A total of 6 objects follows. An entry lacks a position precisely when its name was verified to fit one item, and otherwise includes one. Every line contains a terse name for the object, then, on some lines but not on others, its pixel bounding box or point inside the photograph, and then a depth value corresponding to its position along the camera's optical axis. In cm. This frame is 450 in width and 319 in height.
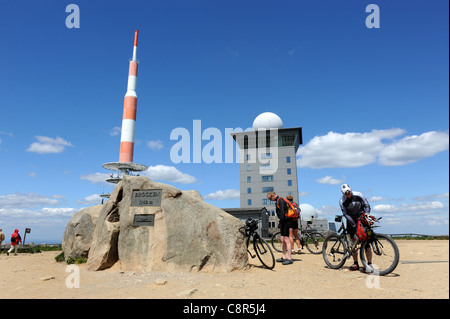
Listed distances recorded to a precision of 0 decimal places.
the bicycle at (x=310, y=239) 1169
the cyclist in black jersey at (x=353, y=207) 728
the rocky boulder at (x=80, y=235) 1071
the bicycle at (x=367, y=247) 664
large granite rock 776
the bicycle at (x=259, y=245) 790
